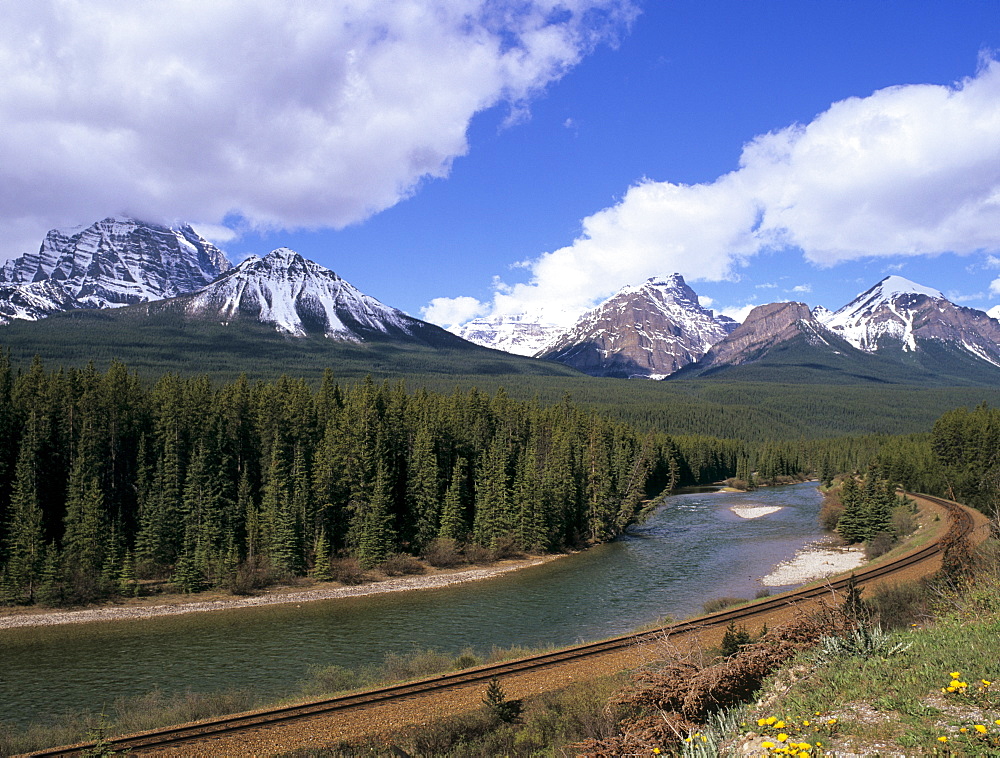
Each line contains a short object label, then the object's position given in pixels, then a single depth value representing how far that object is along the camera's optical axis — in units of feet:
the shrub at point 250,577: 160.04
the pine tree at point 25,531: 145.38
